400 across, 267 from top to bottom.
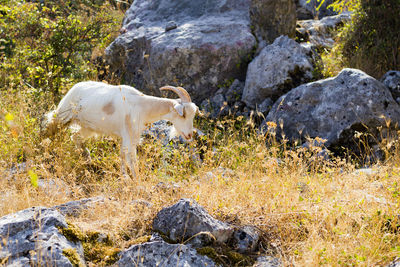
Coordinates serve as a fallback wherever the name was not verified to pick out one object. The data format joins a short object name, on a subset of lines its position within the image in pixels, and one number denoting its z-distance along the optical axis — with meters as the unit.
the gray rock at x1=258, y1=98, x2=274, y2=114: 16.23
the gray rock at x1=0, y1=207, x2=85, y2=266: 5.14
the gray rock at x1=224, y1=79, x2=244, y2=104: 17.70
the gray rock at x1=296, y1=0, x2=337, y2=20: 25.01
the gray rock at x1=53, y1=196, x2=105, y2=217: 7.23
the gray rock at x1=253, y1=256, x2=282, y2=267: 6.18
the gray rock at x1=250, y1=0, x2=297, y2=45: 19.27
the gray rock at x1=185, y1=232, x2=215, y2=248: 6.18
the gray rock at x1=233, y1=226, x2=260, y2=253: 6.55
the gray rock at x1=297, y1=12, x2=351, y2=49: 20.70
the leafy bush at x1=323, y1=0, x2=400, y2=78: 16.84
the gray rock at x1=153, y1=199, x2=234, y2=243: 6.24
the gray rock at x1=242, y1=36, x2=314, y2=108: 16.66
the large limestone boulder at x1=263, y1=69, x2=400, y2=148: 13.36
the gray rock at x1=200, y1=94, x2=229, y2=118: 17.33
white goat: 11.93
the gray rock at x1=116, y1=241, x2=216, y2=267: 5.68
